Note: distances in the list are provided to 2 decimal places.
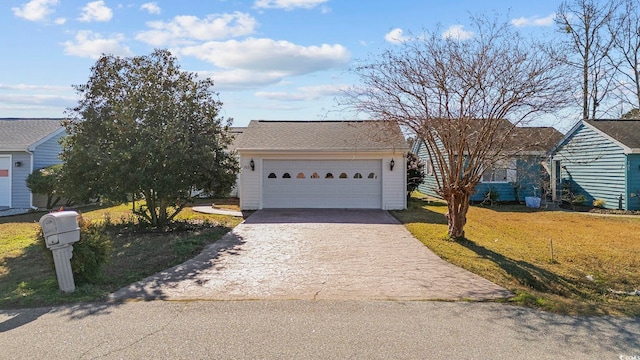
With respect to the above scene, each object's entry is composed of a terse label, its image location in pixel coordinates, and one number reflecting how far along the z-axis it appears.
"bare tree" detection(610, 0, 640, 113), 22.70
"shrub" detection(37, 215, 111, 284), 5.83
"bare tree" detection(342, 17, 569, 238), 8.25
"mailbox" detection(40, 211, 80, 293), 5.52
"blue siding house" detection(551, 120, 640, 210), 15.50
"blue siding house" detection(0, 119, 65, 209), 17.06
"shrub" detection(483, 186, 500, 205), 18.58
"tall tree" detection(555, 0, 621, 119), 23.34
